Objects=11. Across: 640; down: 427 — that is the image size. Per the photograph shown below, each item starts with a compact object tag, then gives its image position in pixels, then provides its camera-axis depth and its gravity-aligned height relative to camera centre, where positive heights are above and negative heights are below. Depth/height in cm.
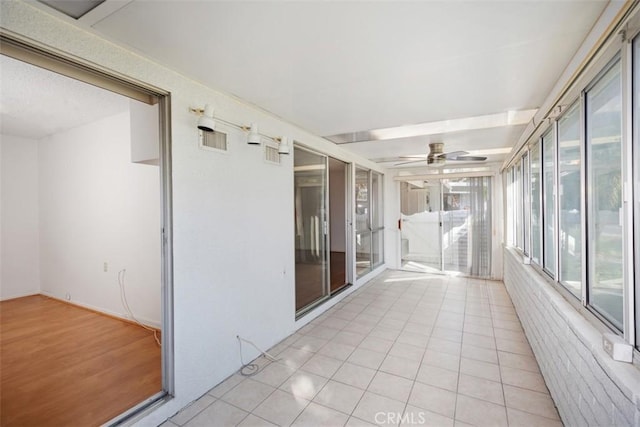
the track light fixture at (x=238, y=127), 195 +70
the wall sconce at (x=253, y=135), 237 +67
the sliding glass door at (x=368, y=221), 525 -21
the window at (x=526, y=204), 346 +7
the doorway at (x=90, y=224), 193 -13
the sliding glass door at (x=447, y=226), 561 -33
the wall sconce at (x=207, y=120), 194 +66
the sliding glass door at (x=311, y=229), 345 -23
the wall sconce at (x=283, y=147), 279 +67
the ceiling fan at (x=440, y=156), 372 +75
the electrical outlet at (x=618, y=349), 117 -61
